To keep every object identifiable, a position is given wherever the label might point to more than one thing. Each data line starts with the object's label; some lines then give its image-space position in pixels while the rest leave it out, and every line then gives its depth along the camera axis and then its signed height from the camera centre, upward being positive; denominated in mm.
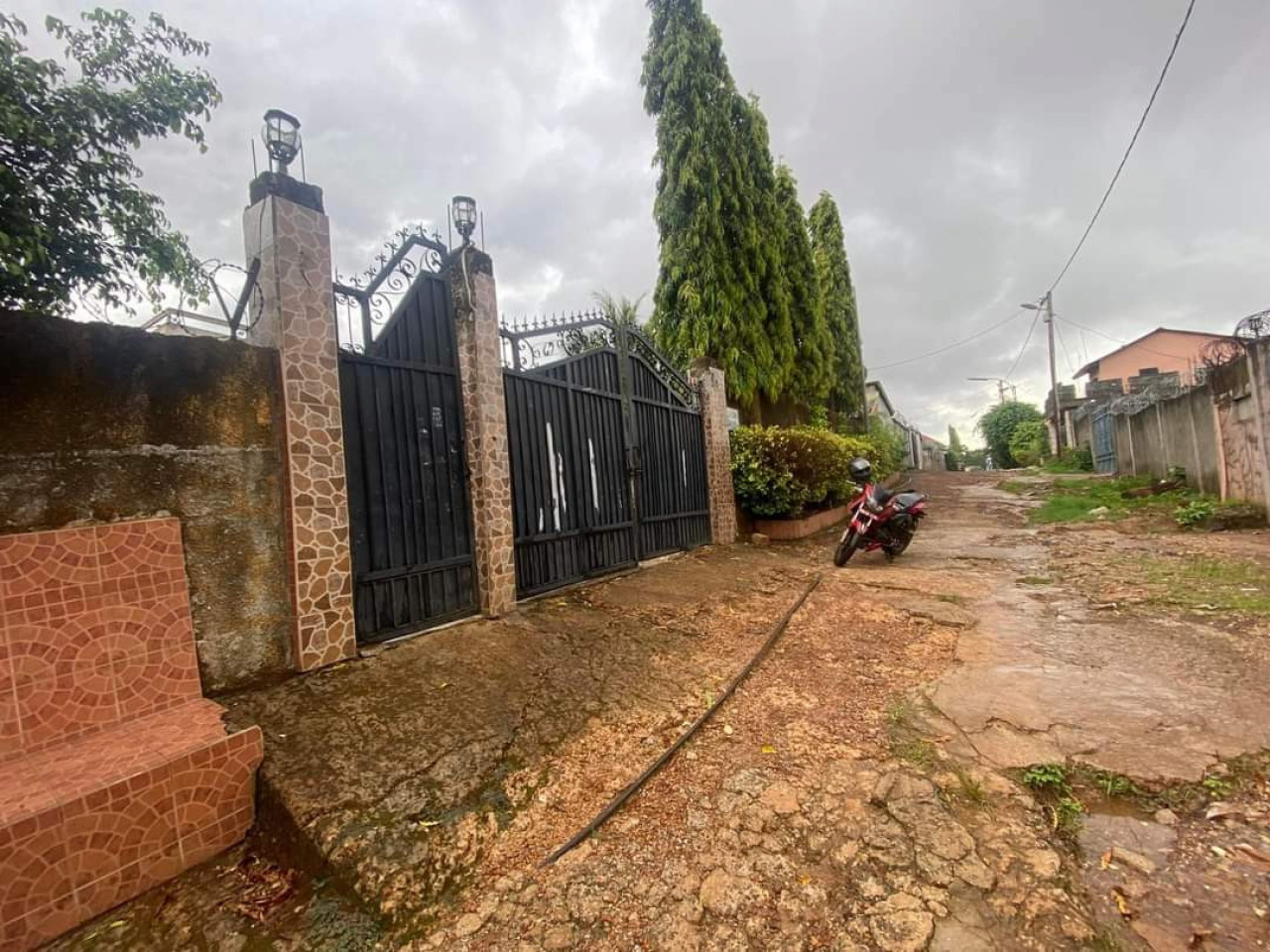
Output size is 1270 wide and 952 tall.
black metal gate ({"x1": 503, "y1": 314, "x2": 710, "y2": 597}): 4812 +367
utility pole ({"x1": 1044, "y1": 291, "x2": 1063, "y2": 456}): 23719 +2613
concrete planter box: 8672 -864
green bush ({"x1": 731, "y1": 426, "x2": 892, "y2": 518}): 8344 +91
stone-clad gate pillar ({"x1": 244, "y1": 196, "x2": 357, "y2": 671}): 3027 +570
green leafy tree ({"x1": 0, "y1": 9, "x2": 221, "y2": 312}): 3746 +2850
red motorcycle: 6477 -689
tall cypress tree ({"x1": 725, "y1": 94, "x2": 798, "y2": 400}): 10562 +4976
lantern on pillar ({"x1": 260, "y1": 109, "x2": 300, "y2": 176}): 3201 +2299
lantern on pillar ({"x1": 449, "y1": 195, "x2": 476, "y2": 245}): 4305 +2319
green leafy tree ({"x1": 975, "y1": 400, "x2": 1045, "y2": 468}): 35781 +2219
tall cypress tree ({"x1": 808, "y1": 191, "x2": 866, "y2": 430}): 17703 +5555
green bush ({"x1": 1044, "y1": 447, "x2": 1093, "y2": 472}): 19062 -437
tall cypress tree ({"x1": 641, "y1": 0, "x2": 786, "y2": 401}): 10109 +5253
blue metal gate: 16003 +267
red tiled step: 1574 -924
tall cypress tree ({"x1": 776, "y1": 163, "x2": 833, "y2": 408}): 12578 +4034
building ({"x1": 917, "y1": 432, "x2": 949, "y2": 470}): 38388 +551
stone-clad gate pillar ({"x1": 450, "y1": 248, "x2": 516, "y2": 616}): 4113 +434
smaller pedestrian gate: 3488 +341
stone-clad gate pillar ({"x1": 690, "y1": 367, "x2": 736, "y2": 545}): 7863 +435
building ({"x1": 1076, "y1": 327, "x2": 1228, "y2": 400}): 31188 +5408
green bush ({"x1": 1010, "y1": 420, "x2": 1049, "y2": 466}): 27703 +680
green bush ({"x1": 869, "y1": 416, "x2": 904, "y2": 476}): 14461 +557
